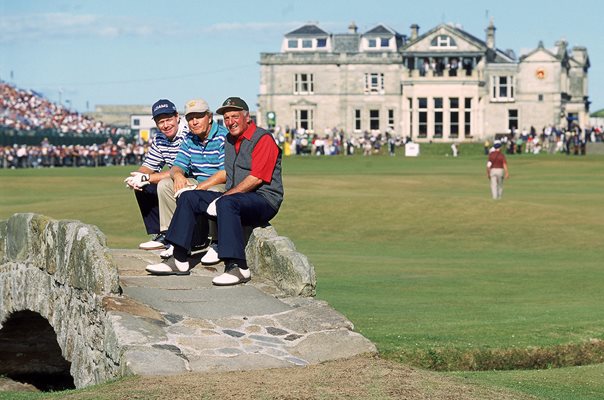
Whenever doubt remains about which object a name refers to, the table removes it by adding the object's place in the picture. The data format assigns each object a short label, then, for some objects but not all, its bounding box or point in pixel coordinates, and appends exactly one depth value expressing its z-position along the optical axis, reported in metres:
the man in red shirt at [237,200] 14.52
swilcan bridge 12.29
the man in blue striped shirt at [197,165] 15.55
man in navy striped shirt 16.48
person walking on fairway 42.00
